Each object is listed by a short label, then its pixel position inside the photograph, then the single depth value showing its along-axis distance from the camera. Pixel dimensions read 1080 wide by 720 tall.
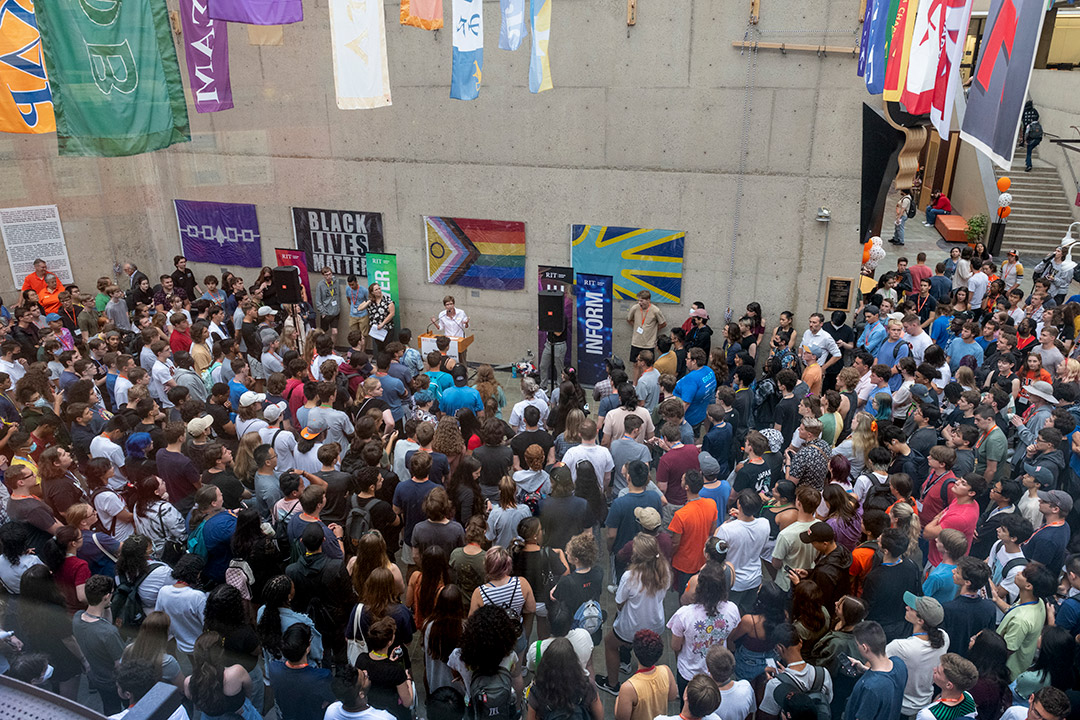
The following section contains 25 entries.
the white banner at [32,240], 12.16
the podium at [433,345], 10.62
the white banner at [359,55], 7.98
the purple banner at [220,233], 12.20
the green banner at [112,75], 8.98
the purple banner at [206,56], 9.41
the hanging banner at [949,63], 5.17
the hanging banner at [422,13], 7.89
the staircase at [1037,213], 17.89
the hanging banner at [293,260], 12.05
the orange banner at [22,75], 8.74
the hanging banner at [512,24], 7.99
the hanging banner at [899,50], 6.73
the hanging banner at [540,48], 8.20
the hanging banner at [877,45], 7.64
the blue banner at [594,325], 10.62
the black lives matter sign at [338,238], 11.55
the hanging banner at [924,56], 5.83
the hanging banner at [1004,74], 3.68
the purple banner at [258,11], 8.37
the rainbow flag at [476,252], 10.93
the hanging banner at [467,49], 8.07
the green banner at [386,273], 11.55
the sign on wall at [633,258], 10.25
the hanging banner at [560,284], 10.69
